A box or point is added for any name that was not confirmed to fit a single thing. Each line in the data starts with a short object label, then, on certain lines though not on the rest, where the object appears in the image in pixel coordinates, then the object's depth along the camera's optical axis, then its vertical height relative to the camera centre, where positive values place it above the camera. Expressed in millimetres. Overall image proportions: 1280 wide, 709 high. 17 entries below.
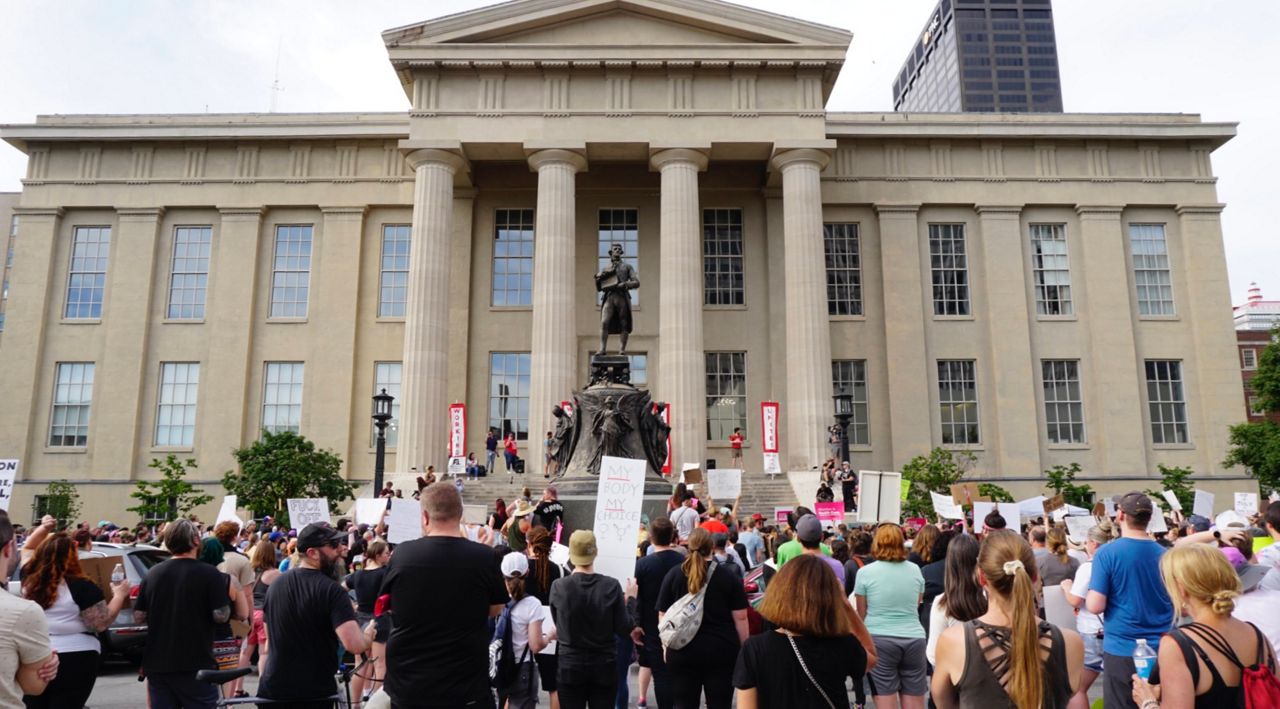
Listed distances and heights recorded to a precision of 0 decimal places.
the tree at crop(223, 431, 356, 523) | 30141 -261
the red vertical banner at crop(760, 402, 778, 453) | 32125 +1501
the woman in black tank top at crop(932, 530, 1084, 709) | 3994 -841
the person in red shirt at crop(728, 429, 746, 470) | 34375 +841
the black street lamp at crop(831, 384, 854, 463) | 28469 +1724
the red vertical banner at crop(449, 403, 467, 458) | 32500 +1348
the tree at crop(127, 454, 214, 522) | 32219 -1028
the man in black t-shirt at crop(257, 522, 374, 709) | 5750 -1023
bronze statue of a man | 20531 +4017
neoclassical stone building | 36531 +9081
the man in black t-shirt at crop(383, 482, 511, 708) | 4996 -850
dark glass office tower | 152875 +70651
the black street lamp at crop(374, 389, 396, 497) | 25156 +1322
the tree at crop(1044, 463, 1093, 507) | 34938 -653
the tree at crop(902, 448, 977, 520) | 31395 -326
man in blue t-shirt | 6184 -890
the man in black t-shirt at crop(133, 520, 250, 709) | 6473 -1119
